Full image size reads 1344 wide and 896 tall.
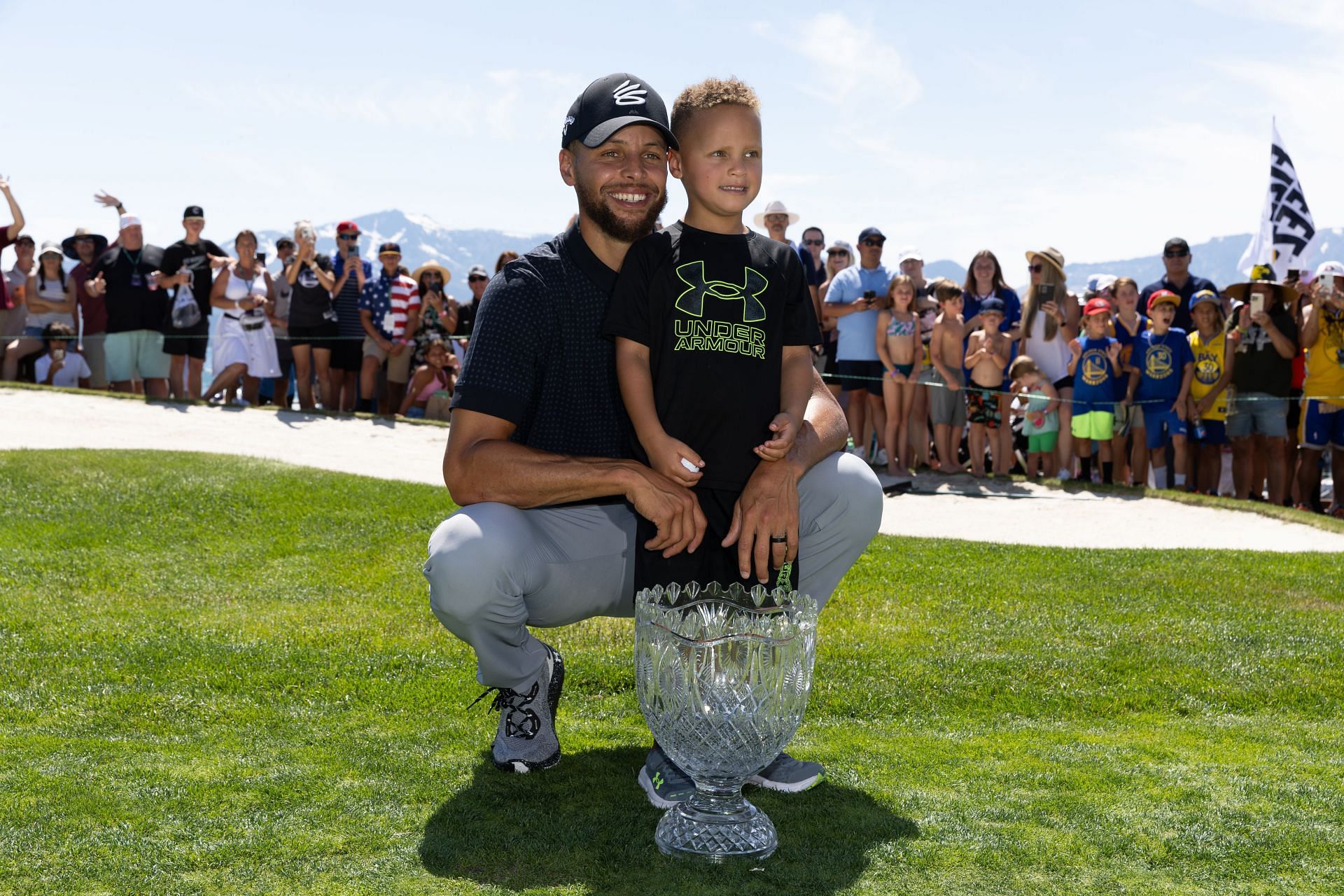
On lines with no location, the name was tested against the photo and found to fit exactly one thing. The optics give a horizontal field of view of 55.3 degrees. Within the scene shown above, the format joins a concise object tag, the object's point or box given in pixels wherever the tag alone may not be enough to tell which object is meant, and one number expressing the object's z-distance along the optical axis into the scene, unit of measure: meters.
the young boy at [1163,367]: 10.45
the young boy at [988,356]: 10.65
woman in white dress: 12.48
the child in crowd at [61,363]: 13.70
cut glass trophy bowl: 2.87
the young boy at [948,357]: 10.72
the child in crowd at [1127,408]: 10.70
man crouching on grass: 3.26
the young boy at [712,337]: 3.25
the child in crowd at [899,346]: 10.63
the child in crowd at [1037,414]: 10.73
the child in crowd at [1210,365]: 10.45
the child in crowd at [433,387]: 12.92
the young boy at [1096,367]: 10.48
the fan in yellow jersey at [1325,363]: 10.16
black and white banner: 13.38
